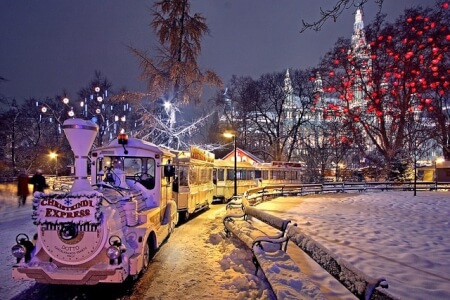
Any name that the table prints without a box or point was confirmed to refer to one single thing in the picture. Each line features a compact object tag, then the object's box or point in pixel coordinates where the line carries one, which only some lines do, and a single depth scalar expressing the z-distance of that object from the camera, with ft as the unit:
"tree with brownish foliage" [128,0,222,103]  70.79
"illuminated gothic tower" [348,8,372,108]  104.10
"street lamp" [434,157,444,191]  123.03
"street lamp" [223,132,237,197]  78.33
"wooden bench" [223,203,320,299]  17.85
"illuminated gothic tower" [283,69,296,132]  151.84
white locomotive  20.02
